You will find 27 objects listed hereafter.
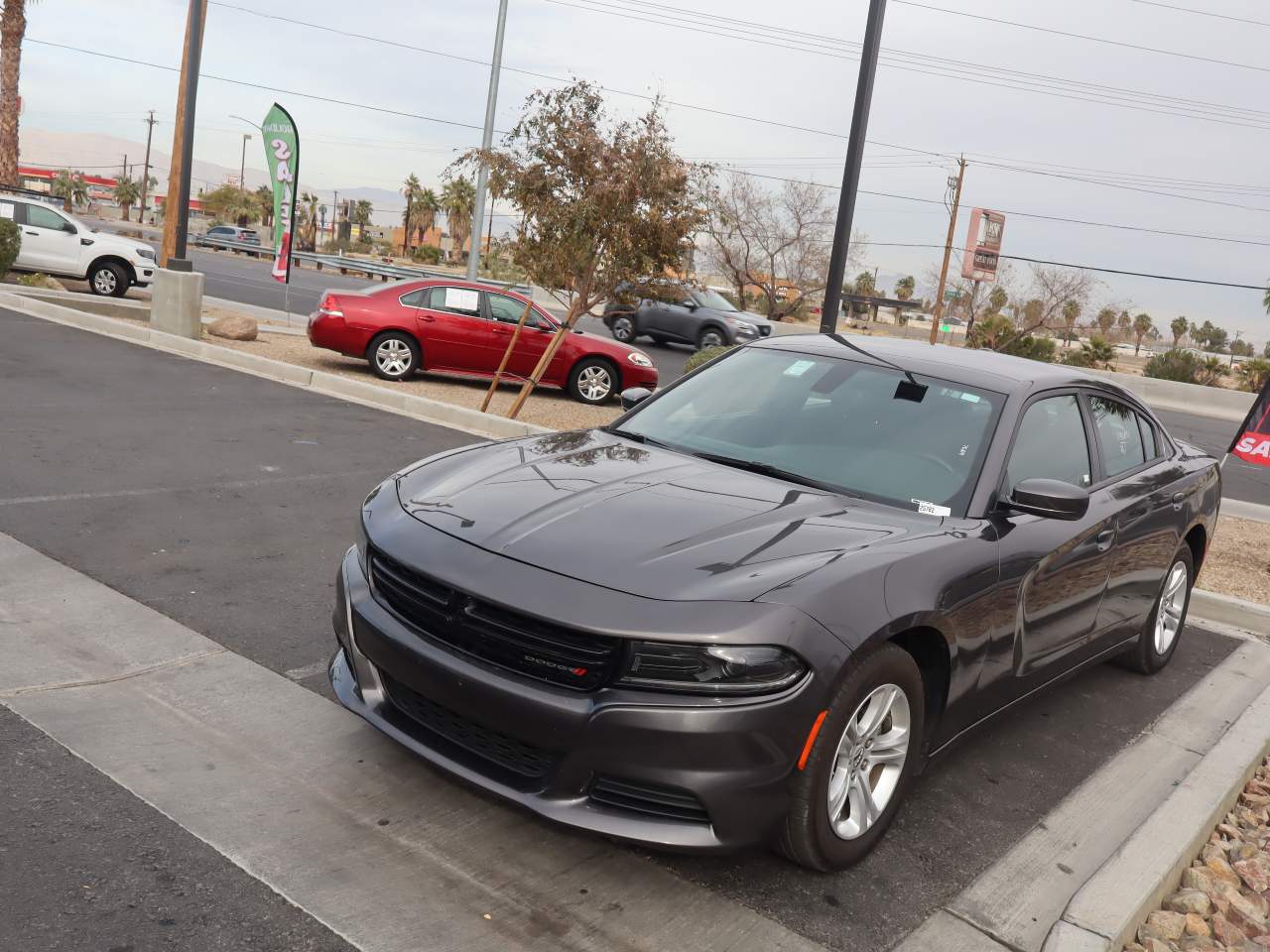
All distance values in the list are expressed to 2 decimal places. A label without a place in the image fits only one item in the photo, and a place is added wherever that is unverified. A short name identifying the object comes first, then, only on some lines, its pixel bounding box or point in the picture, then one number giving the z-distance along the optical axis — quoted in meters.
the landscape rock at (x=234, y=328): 16.23
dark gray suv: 25.98
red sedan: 14.31
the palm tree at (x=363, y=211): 121.44
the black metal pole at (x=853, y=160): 10.80
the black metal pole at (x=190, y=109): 16.97
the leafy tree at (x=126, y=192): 115.62
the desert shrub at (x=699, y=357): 14.44
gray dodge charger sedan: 3.00
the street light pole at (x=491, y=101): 22.98
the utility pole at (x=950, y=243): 51.66
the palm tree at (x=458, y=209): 92.25
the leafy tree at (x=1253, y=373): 37.94
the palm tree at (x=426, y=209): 100.50
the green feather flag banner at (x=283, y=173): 19.12
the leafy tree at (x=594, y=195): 11.42
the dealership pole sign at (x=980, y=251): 60.84
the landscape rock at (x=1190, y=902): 3.65
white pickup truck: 19.84
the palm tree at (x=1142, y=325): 102.69
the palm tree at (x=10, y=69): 26.23
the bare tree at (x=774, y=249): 49.66
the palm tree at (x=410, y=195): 99.58
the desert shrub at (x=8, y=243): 17.83
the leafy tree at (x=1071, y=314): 54.22
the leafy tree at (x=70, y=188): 117.00
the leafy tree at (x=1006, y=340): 40.69
